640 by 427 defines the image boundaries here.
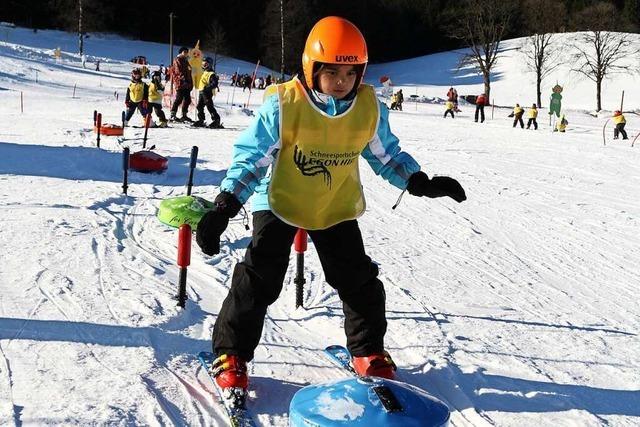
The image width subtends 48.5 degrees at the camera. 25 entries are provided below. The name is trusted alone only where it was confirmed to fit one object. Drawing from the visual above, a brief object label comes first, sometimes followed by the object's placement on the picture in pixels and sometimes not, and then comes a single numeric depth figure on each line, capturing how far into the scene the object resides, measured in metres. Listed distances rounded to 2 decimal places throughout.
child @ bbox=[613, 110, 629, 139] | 24.38
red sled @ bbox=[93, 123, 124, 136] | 14.39
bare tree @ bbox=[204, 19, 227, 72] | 58.13
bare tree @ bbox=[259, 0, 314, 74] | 62.34
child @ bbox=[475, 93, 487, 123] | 31.33
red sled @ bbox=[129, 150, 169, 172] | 10.39
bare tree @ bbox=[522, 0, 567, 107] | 55.06
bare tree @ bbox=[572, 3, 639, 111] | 52.47
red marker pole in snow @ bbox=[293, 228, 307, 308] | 4.92
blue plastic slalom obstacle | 2.42
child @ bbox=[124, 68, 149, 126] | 17.42
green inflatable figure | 28.83
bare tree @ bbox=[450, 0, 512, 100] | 55.98
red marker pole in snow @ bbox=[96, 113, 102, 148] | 12.52
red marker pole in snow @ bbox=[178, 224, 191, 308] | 4.64
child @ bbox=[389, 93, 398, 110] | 37.78
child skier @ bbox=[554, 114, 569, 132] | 26.94
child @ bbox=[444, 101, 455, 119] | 33.75
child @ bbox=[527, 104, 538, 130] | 29.50
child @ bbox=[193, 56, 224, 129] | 17.59
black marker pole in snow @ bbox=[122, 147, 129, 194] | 8.64
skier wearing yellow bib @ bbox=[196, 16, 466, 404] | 3.36
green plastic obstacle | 7.02
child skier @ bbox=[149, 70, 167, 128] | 17.45
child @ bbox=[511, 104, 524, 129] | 30.40
